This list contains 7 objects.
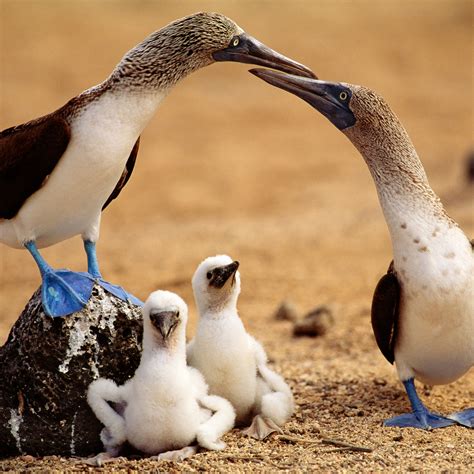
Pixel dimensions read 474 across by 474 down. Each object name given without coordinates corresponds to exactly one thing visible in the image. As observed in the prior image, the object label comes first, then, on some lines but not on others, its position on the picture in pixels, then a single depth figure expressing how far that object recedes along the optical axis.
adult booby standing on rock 11.52
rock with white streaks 11.26
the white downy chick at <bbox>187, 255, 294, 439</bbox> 11.90
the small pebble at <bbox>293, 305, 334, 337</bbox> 19.31
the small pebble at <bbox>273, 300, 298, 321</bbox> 20.98
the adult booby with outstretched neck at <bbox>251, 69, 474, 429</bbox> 11.62
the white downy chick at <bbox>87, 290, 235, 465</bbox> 10.71
